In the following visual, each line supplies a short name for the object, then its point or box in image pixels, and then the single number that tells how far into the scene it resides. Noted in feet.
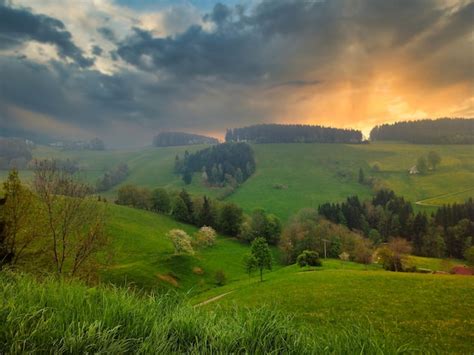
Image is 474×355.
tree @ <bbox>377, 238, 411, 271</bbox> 236.43
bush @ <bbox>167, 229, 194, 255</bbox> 260.83
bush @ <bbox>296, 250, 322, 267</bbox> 230.68
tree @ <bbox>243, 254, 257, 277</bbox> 211.20
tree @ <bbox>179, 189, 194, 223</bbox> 432.99
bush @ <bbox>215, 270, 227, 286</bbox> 229.86
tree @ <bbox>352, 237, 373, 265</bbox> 289.53
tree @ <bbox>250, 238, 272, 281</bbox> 209.97
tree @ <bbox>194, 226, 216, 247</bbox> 333.42
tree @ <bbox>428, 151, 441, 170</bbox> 642.22
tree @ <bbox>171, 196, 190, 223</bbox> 427.33
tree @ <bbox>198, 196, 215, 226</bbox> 422.82
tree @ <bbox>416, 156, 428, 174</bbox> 631.97
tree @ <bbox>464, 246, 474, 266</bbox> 243.19
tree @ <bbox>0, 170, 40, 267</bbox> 76.59
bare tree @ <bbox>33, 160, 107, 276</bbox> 81.05
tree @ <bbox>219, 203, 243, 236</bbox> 410.93
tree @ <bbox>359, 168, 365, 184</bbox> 621.39
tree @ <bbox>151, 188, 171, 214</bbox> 452.43
